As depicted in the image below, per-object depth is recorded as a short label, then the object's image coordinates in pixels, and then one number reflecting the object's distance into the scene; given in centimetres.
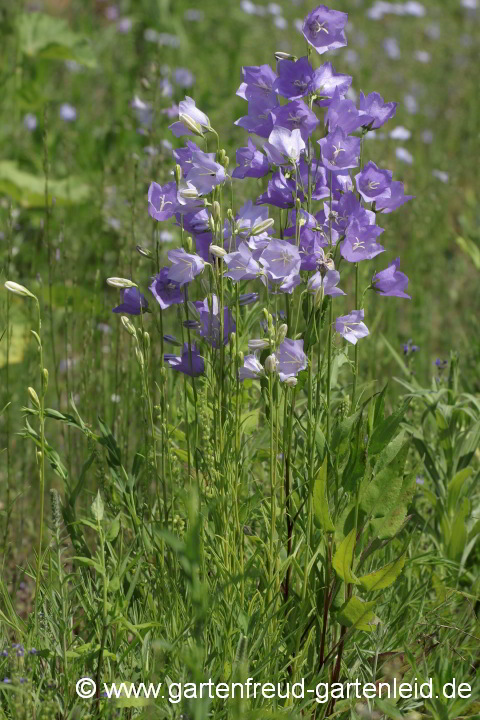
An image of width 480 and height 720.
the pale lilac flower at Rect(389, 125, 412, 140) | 773
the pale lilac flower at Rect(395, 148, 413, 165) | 858
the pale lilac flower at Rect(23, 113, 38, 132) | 926
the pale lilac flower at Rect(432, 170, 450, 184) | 727
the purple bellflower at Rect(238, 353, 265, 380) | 322
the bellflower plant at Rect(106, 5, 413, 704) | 310
